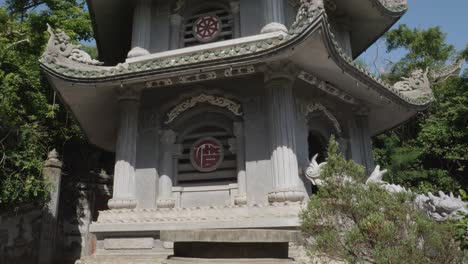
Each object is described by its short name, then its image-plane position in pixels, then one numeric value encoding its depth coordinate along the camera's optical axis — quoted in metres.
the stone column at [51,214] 11.82
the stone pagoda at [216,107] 6.77
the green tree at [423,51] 21.28
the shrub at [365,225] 3.51
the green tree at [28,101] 9.44
